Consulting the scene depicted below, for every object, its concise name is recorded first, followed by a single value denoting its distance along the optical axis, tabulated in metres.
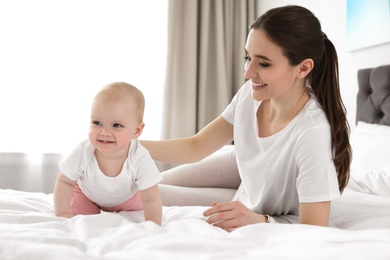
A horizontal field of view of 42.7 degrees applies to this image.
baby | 1.50
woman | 1.48
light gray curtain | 4.24
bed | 0.99
